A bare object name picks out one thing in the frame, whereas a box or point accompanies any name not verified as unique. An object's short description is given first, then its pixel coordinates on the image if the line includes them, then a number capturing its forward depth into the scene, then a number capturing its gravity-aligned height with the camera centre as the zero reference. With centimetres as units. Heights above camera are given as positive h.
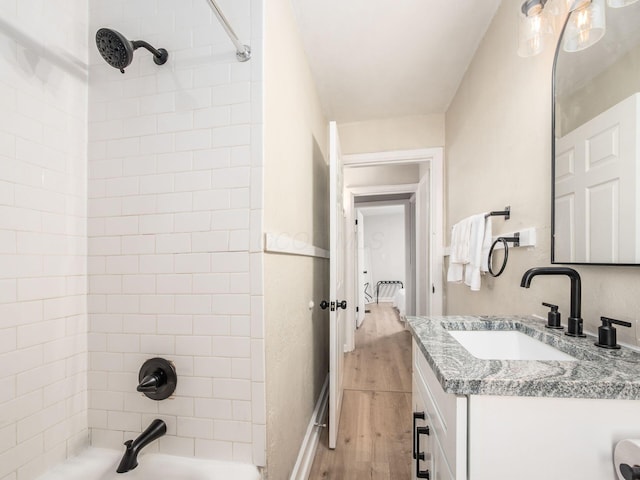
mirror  73 +28
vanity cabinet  55 -38
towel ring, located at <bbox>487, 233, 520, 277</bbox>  123 +0
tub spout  93 -69
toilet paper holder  48 -40
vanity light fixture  84 +72
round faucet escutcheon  102 -49
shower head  85 +59
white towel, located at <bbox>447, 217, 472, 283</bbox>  158 -5
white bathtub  97 -81
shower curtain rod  85 +69
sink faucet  82 -15
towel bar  133 +14
